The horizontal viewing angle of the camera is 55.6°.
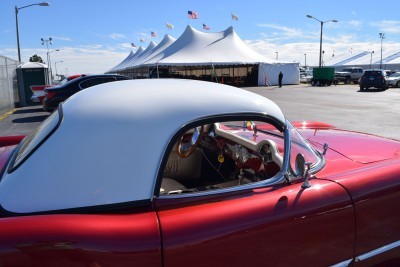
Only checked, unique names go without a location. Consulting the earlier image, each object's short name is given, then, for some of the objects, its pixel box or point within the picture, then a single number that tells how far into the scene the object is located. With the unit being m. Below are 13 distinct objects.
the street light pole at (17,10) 25.43
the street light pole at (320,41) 42.96
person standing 34.94
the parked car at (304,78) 45.69
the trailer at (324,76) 35.66
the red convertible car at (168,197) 1.47
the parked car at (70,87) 11.40
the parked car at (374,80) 26.34
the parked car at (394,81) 30.45
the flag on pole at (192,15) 36.06
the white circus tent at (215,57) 31.05
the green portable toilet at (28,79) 18.23
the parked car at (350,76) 39.22
